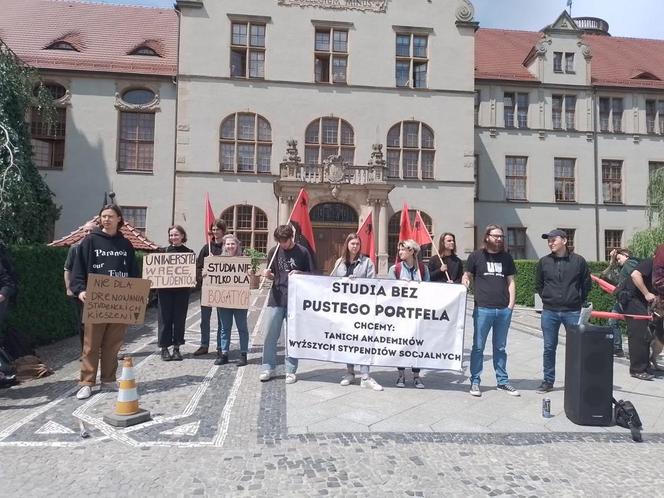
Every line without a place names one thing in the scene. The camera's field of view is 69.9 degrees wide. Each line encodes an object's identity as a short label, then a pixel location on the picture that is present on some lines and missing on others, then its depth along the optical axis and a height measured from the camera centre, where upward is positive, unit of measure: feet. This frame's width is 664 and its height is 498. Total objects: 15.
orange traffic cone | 14.19 -4.55
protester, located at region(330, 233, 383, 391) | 19.26 -0.19
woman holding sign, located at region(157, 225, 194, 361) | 22.88 -2.77
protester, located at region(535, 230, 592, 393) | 17.97 -0.89
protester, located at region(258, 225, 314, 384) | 19.48 -1.13
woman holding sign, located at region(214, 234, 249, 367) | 21.99 -3.52
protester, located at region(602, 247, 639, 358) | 24.40 -0.39
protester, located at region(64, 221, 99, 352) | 17.78 -0.38
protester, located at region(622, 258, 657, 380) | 21.42 -3.02
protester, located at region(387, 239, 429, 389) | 19.13 -0.26
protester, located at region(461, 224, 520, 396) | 17.89 -1.23
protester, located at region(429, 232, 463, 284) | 21.31 -0.02
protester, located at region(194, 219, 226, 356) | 24.12 +0.24
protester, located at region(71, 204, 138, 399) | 17.26 -0.67
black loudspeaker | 15.08 -3.55
